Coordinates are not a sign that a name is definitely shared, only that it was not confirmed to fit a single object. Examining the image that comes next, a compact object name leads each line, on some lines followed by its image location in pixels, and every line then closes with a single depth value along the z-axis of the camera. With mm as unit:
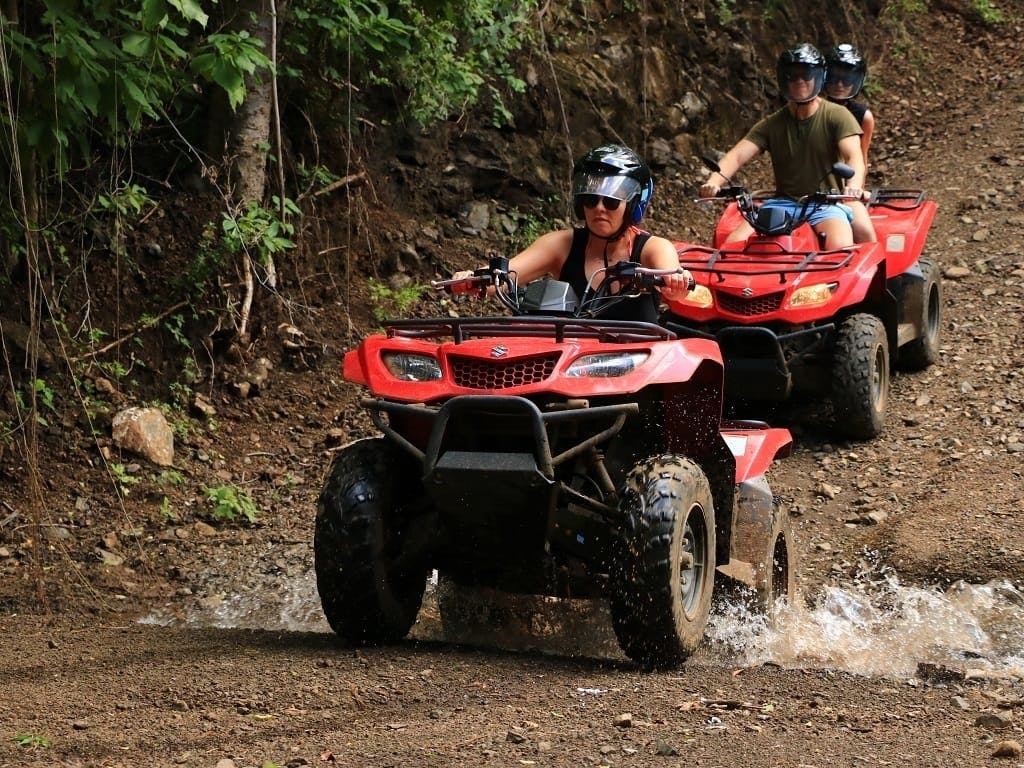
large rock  16281
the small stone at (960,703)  8681
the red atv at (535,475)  9633
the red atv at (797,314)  16531
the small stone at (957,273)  23172
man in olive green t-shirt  18328
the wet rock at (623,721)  8164
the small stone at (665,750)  7559
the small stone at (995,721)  8078
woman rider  11648
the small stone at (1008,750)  7516
